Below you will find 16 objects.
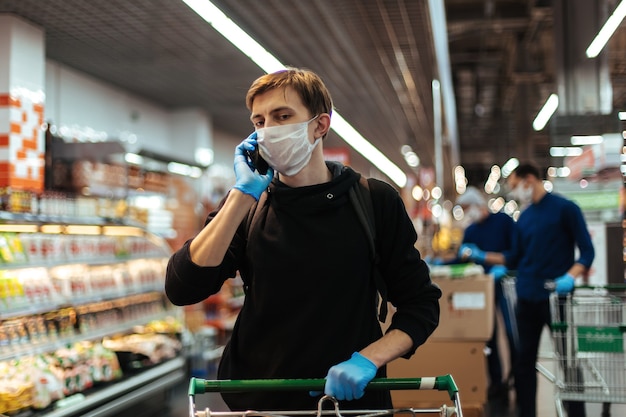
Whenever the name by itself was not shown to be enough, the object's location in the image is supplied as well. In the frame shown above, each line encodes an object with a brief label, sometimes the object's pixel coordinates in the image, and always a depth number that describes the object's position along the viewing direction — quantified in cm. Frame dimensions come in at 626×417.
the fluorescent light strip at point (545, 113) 1250
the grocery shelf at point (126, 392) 579
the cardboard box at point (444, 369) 481
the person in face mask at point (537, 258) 553
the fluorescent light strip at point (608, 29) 616
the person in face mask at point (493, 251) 721
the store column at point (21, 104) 799
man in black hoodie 218
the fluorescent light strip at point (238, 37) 629
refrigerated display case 555
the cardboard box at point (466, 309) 498
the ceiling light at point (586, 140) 636
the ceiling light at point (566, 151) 748
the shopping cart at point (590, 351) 452
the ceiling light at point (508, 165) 2640
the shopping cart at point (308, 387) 198
